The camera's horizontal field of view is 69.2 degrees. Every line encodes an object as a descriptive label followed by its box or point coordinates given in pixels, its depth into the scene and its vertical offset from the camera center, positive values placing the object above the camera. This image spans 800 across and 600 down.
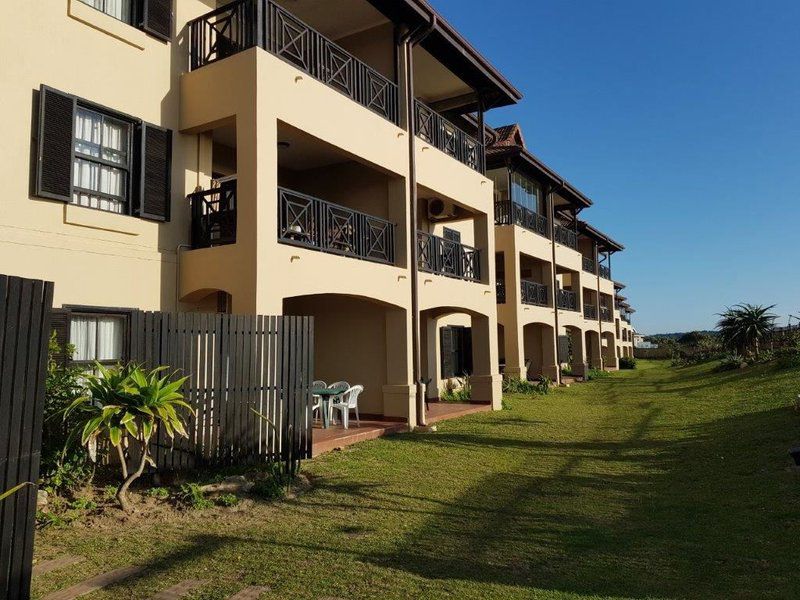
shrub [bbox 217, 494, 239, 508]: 6.25 -1.43
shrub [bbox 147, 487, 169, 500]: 6.19 -1.32
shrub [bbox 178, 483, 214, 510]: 6.11 -1.37
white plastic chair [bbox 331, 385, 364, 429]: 10.76 -0.69
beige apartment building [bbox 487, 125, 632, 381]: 20.45 +4.14
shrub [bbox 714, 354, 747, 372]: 25.41 -0.32
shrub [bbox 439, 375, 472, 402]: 17.05 -0.84
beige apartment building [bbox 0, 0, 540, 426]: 7.59 +3.20
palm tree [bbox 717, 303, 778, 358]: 29.09 +1.43
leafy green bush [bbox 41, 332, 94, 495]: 5.85 -0.75
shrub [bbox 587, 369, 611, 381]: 28.90 -0.74
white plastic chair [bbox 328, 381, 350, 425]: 10.92 -0.39
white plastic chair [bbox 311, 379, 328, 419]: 10.73 -0.39
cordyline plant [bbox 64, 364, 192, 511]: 5.54 -0.37
